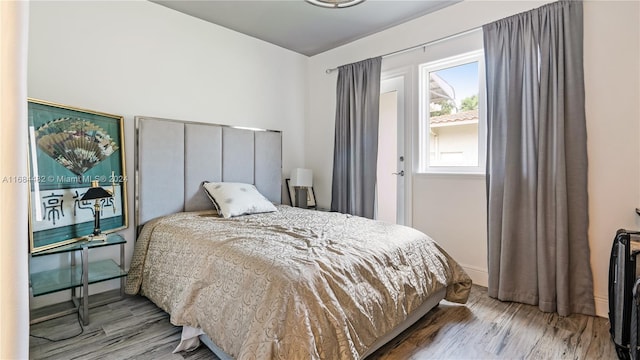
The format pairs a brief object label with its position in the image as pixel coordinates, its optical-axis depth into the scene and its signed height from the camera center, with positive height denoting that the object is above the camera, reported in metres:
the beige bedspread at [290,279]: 1.33 -0.55
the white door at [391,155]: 3.38 +0.26
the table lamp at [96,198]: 2.22 -0.13
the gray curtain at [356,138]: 3.49 +0.46
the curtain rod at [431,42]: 2.83 +1.33
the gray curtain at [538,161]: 2.25 +0.12
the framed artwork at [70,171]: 2.03 +0.06
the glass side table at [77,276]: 2.06 -0.70
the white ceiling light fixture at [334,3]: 2.34 +1.33
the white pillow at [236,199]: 2.80 -0.19
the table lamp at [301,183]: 3.81 -0.06
